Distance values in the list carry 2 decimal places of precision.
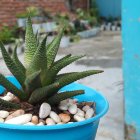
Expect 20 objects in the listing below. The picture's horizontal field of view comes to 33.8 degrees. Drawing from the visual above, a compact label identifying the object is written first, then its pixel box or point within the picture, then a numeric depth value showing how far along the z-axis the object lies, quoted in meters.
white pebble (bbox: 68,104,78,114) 0.29
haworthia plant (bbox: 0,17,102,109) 0.27
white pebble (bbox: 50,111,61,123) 0.27
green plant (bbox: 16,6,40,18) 2.84
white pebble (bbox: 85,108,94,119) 0.28
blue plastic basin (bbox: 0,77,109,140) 0.24
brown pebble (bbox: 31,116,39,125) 0.26
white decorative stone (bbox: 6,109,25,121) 0.27
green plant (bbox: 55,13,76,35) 3.09
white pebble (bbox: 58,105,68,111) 0.29
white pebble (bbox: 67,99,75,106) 0.30
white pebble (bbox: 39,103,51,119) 0.27
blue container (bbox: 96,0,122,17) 4.36
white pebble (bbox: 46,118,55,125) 0.26
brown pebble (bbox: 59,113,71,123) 0.27
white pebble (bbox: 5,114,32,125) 0.26
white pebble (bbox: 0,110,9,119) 0.27
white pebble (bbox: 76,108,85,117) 0.29
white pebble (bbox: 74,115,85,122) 0.28
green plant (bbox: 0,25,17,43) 2.49
